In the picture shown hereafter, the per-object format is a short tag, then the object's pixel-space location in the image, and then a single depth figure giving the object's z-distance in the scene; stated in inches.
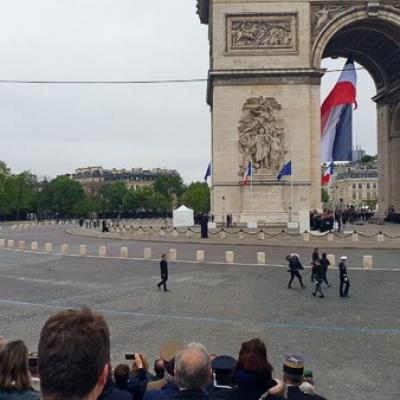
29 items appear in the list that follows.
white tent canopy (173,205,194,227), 1926.7
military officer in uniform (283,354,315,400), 156.8
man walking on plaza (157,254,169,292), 612.1
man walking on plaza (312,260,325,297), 579.2
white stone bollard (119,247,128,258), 983.1
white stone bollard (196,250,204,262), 881.2
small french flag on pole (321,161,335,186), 1628.9
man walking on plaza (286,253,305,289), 625.6
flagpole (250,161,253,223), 1433.3
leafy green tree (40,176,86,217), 4911.4
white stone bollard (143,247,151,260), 945.5
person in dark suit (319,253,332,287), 590.1
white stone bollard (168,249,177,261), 915.1
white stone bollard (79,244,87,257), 1038.0
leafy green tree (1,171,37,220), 3912.4
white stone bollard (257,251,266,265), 836.6
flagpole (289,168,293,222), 1445.5
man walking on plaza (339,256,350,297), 563.9
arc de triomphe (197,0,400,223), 1459.2
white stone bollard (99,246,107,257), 1013.2
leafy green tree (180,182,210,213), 4759.4
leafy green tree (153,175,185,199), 5639.8
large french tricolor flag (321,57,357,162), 1409.9
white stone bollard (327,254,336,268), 814.8
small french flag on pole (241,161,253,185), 1429.6
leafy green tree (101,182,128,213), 5236.2
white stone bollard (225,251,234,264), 857.5
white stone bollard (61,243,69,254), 1101.9
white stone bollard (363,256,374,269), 776.9
